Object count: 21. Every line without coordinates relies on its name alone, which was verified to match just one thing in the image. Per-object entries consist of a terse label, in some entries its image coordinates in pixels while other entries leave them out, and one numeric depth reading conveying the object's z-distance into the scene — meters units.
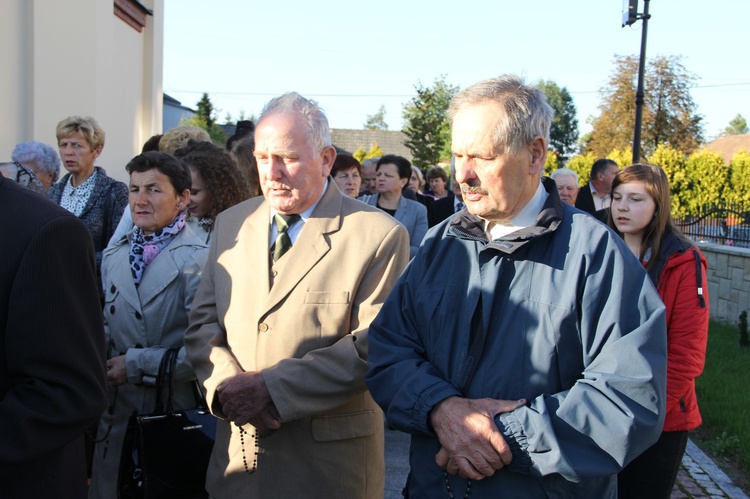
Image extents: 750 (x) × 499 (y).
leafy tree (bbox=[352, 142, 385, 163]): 43.42
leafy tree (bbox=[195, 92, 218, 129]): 66.82
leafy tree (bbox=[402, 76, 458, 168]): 36.56
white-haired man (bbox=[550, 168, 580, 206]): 7.71
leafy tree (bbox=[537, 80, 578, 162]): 79.94
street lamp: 12.79
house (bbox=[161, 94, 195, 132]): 36.28
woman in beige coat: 3.05
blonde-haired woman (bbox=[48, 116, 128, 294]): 4.96
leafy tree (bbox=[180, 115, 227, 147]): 36.12
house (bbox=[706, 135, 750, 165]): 59.90
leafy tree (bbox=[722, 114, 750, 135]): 118.12
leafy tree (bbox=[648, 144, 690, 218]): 24.75
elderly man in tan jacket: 2.56
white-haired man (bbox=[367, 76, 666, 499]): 1.85
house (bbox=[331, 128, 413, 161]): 69.19
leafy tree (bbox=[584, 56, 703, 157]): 37.62
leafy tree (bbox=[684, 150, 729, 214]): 24.70
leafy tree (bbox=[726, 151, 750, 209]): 24.48
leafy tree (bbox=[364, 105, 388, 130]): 116.44
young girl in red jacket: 3.04
